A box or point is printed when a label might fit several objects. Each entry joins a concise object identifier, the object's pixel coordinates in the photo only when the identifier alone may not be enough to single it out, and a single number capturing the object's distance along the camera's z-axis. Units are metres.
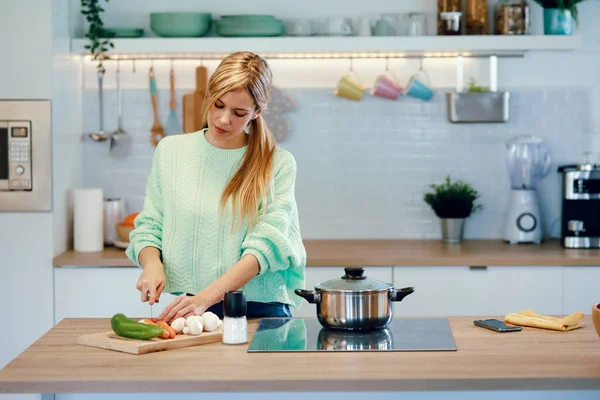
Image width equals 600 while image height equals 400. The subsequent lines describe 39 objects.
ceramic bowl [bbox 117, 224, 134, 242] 4.05
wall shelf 4.06
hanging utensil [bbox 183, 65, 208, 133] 4.35
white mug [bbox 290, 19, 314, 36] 4.22
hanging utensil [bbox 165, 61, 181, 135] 4.40
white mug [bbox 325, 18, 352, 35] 4.16
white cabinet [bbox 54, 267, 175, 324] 3.84
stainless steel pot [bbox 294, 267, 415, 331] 2.19
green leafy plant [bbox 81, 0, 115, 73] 4.11
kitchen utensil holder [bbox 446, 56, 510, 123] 4.36
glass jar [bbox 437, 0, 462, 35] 4.21
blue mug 4.36
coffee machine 4.07
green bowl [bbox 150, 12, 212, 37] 4.13
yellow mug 4.35
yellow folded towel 2.30
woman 2.39
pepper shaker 2.11
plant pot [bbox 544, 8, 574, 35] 4.17
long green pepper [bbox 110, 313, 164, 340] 2.08
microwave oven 3.85
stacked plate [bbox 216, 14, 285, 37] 4.11
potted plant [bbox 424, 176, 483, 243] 4.27
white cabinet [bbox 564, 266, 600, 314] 3.81
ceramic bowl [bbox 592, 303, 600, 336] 1.98
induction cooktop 2.08
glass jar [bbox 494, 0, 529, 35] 4.16
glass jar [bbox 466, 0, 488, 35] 4.21
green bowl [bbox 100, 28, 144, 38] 4.18
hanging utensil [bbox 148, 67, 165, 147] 4.39
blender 4.24
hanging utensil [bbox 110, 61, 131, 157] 4.42
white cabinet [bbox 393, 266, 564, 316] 3.82
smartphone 2.29
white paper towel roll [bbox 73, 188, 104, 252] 4.07
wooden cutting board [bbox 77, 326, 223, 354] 2.05
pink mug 4.36
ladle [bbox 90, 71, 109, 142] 4.40
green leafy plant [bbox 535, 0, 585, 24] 4.15
